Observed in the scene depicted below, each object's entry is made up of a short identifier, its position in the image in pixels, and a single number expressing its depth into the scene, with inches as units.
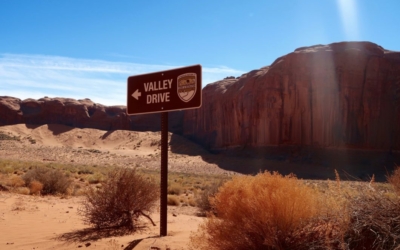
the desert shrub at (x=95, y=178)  962.4
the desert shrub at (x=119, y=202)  350.0
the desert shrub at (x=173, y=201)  715.6
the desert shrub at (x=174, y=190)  877.8
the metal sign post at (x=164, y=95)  281.0
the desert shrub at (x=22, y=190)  640.7
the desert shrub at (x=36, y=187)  652.7
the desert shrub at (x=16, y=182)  717.3
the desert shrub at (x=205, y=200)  569.3
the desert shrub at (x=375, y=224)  157.4
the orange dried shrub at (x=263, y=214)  188.9
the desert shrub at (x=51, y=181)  682.2
